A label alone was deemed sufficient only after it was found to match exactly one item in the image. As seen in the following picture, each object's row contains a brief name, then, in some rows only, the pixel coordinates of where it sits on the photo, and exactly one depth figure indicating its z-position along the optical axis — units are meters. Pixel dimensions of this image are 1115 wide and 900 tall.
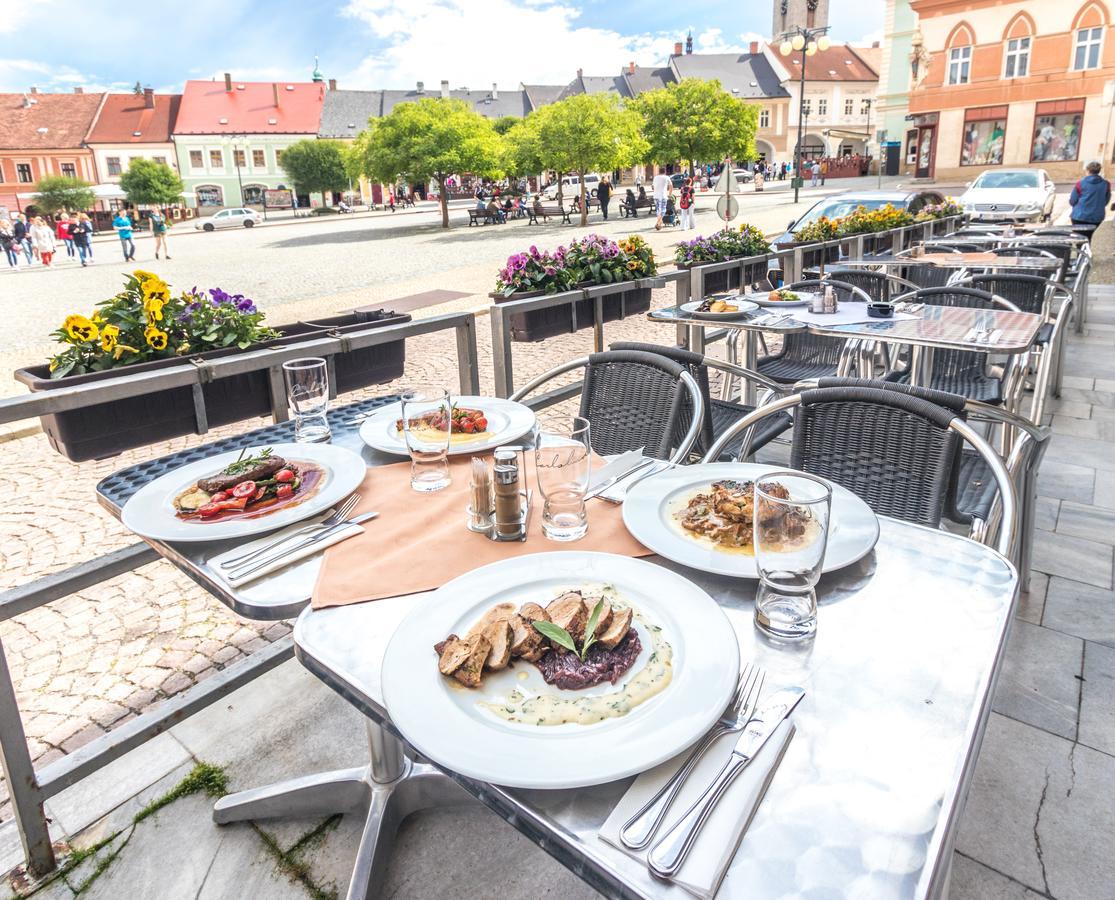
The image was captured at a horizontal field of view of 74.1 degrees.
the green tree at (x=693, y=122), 33.53
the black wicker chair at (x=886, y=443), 1.99
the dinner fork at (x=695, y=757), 0.74
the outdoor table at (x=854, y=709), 0.72
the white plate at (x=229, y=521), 1.40
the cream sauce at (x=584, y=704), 0.89
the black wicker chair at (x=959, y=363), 3.88
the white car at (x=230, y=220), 41.75
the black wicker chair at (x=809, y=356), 4.22
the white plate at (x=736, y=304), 3.84
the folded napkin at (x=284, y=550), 1.27
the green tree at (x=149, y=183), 48.22
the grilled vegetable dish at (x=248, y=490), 1.48
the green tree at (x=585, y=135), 27.34
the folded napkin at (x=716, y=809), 0.70
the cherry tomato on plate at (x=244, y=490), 1.51
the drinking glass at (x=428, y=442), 1.62
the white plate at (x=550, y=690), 0.81
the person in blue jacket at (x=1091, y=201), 10.80
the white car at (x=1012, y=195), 14.38
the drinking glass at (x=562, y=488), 1.40
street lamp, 18.75
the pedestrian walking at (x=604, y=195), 30.23
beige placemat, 1.24
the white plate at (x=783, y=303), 4.16
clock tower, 61.92
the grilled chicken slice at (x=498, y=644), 0.97
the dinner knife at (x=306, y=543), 1.28
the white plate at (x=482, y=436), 1.82
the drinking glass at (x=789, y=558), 1.08
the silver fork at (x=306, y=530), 1.32
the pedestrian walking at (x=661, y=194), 23.88
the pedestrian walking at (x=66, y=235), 25.24
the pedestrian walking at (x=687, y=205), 22.11
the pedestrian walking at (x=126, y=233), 22.83
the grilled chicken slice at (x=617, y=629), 0.99
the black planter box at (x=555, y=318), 3.53
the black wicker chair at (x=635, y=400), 2.48
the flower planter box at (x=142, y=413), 2.04
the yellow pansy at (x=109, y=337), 2.24
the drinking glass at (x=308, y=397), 1.87
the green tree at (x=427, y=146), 29.88
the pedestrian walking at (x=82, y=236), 23.39
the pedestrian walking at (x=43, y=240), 23.55
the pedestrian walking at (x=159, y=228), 22.92
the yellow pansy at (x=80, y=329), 2.22
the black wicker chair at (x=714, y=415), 2.61
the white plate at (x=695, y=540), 1.24
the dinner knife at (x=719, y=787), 0.71
